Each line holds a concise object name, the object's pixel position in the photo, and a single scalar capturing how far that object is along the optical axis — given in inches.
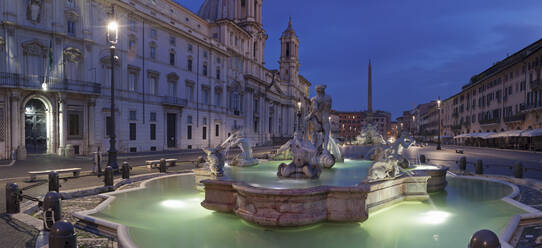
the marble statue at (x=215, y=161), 300.3
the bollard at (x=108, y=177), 346.2
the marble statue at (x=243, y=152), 407.5
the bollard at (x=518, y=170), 447.8
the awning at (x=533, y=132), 1125.7
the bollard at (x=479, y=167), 502.9
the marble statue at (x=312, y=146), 294.1
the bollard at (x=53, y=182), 322.0
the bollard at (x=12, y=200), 237.5
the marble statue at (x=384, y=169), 261.6
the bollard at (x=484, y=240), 109.5
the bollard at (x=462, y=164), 553.1
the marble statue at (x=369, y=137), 1084.5
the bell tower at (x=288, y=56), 2861.7
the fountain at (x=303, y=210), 196.4
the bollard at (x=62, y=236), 132.1
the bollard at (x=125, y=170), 412.2
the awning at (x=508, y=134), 1296.8
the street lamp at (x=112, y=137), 468.8
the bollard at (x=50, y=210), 196.1
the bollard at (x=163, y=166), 501.3
